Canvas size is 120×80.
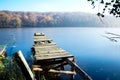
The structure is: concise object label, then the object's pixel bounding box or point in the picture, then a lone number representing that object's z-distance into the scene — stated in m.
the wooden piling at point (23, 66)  2.04
